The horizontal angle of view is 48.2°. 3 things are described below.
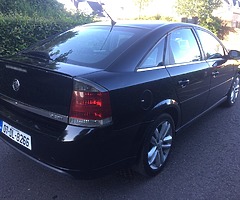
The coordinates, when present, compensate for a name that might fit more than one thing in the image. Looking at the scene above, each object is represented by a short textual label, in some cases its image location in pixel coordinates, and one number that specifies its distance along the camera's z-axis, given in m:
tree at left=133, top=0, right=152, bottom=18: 26.75
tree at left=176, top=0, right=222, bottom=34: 17.77
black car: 2.04
